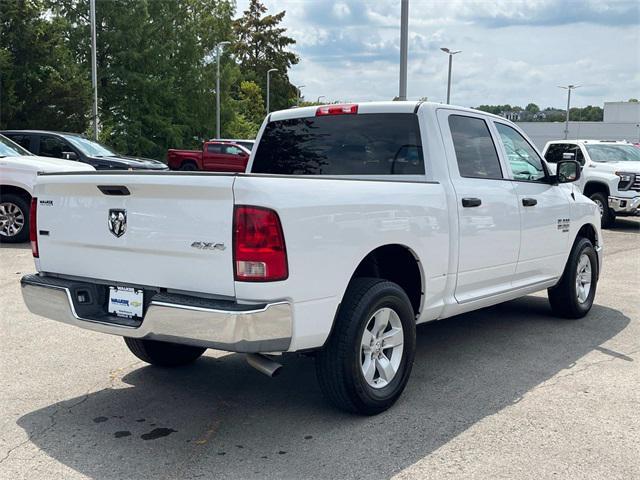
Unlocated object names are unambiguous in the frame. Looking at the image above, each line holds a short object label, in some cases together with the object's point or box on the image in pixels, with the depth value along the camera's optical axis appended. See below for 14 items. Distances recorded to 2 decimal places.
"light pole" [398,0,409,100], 13.95
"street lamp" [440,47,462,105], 39.47
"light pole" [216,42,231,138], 38.69
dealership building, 80.19
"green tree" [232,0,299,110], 68.75
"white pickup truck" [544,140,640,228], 15.02
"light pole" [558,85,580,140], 69.81
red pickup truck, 28.00
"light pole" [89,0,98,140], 27.15
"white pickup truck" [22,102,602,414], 3.59
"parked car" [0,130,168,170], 13.71
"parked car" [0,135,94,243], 10.75
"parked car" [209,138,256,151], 28.90
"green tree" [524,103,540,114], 92.44
